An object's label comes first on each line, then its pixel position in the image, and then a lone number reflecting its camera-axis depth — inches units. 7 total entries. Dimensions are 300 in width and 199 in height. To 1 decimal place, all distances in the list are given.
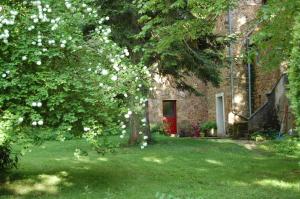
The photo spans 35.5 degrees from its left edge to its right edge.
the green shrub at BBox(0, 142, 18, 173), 369.8
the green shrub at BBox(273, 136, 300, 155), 536.4
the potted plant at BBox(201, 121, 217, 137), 1007.7
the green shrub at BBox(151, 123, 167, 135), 977.5
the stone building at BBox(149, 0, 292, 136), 882.8
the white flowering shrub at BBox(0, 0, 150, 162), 286.4
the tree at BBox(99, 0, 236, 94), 421.1
